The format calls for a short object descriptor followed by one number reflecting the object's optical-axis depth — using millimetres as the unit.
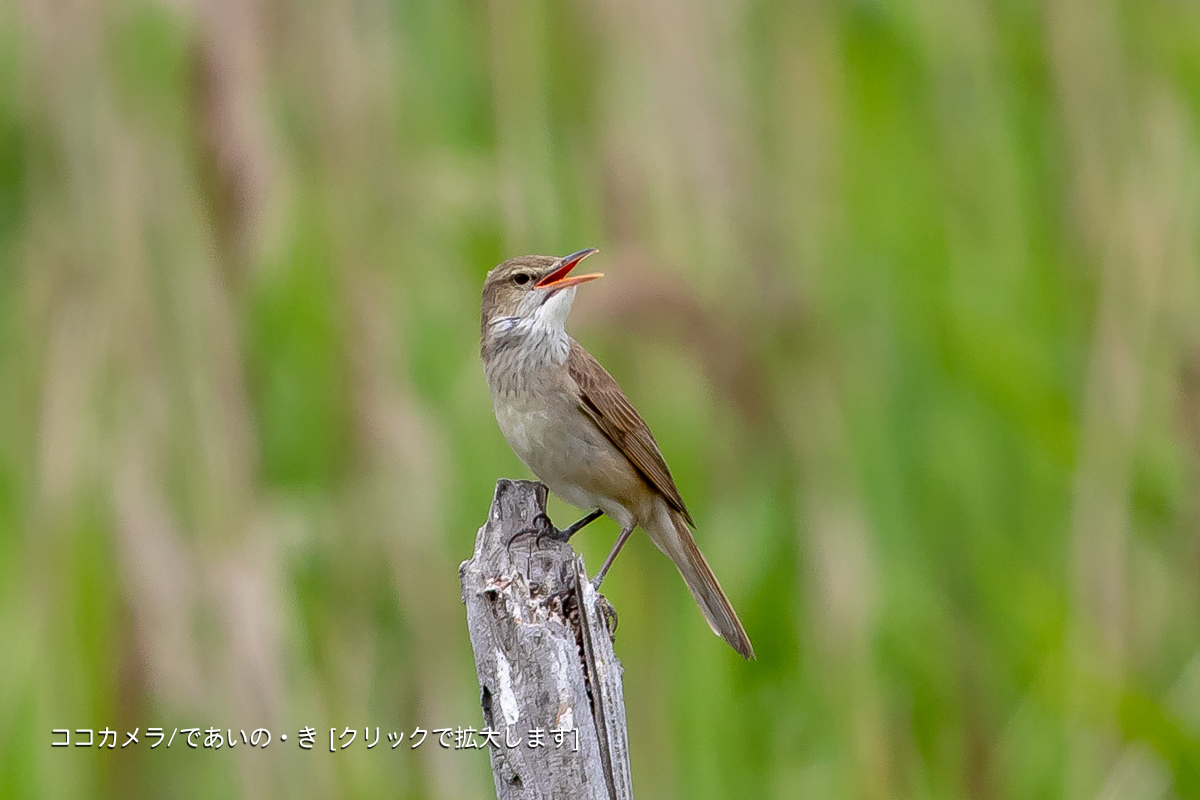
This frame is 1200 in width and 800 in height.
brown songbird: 7367
